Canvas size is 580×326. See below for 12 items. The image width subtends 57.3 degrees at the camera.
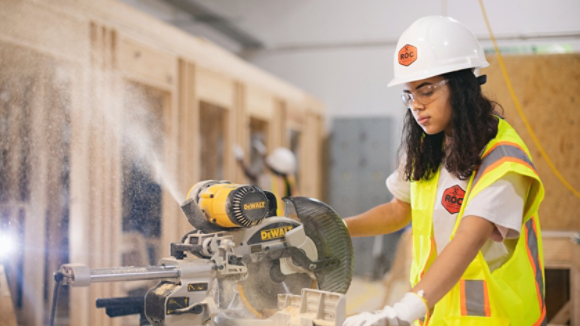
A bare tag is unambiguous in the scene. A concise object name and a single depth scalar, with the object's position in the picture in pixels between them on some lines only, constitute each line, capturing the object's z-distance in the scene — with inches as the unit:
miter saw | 48.9
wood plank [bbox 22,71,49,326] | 91.6
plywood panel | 101.4
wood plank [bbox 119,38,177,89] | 116.0
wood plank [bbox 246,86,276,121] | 186.5
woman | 50.8
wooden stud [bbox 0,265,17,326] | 76.5
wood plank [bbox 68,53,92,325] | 100.0
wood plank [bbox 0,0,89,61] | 87.7
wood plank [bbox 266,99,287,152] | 209.5
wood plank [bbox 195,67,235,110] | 149.6
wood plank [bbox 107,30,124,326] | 107.8
